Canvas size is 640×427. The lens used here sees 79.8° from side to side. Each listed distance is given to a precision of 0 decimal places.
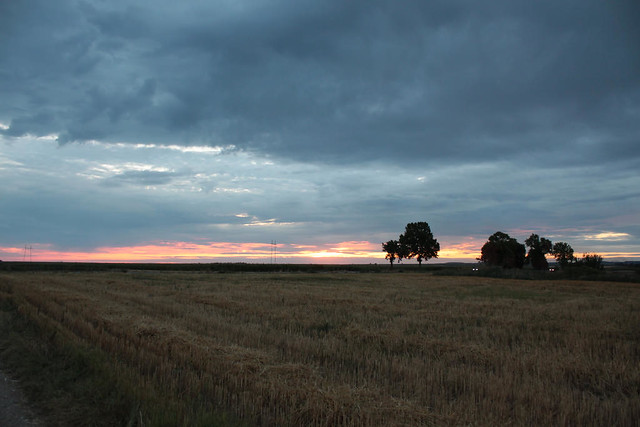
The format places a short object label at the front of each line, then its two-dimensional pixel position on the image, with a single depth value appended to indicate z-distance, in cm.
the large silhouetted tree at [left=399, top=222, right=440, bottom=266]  11994
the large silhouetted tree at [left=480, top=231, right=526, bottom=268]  10962
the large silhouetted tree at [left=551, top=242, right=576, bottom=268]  14012
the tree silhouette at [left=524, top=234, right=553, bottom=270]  11614
